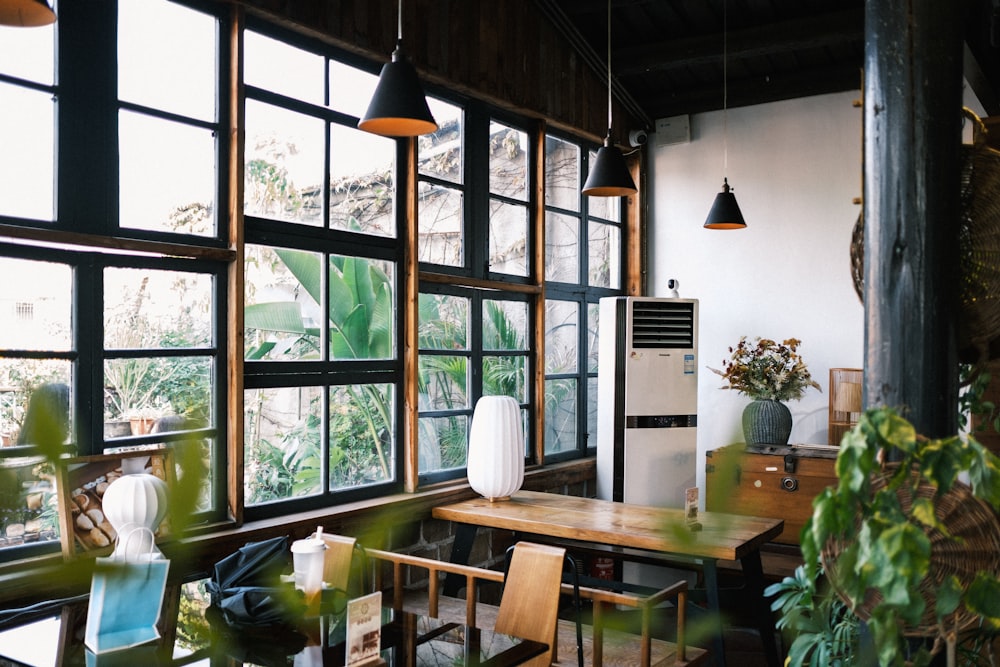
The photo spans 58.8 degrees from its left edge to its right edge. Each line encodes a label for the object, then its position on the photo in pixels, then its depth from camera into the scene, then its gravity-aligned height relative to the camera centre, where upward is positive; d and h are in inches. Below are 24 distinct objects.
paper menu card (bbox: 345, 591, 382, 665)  77.9 -25.8
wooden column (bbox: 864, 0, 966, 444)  79.0 +11.9
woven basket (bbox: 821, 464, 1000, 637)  64.1 -15.3
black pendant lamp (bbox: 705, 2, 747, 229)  208.2 +29.8
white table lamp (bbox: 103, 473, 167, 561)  91.8 -16.8
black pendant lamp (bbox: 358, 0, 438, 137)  109.6 +29.9
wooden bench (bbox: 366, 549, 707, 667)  116.2 -43.4
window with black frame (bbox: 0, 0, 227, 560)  115.5 +16.7
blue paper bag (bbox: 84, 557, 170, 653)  69.8 -23.4
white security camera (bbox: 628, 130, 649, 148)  254.7 +58.1
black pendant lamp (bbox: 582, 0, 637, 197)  154.9 +28.9
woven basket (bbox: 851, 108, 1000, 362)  80.2 +8.4
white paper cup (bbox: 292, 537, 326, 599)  92.4 -23.4
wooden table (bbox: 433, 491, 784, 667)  147.5 -32.7
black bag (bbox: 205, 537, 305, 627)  87.6 -26.0
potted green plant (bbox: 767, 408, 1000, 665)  56.8 -13.4
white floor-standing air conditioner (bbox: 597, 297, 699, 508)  215.8 -14.5
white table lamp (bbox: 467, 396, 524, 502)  170.7 -20.6
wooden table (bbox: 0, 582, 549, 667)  72.8 -28.4
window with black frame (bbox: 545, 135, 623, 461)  222.7 +11.6
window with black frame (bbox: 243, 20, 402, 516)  148.5 +9.7
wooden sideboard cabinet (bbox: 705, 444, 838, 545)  207.3 -33.3
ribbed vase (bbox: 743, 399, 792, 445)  219.9 -20.5
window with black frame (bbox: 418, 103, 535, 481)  184.1 +14.6
